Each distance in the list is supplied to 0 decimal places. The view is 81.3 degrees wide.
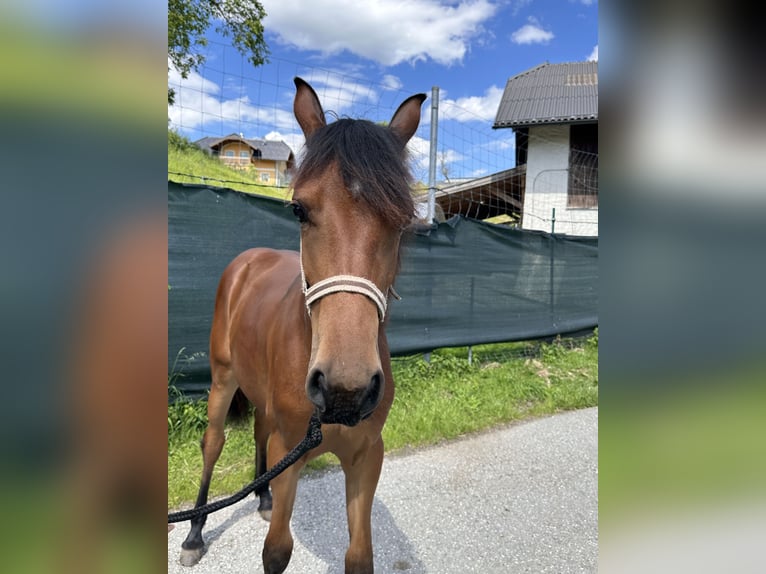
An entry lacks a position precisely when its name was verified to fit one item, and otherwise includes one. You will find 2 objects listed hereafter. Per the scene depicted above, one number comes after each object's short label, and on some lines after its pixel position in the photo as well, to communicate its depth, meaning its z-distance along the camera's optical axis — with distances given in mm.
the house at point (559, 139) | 9750
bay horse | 1143
